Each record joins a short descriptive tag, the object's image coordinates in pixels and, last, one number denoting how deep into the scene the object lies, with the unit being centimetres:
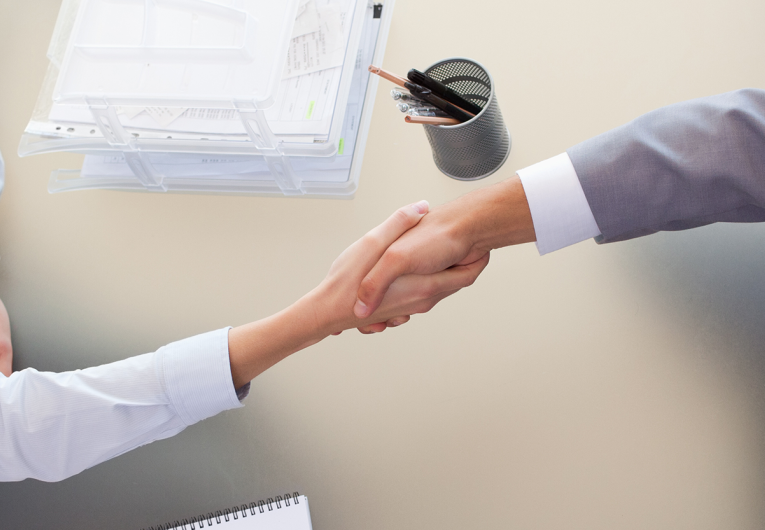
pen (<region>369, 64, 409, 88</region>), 80
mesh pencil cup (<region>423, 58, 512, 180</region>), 81
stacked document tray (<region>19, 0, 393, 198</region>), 88
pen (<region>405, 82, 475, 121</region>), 80
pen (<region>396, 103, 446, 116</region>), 81
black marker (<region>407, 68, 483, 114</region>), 80
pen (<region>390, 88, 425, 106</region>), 81
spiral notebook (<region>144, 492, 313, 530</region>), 80
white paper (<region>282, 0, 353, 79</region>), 94
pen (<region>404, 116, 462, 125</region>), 79
